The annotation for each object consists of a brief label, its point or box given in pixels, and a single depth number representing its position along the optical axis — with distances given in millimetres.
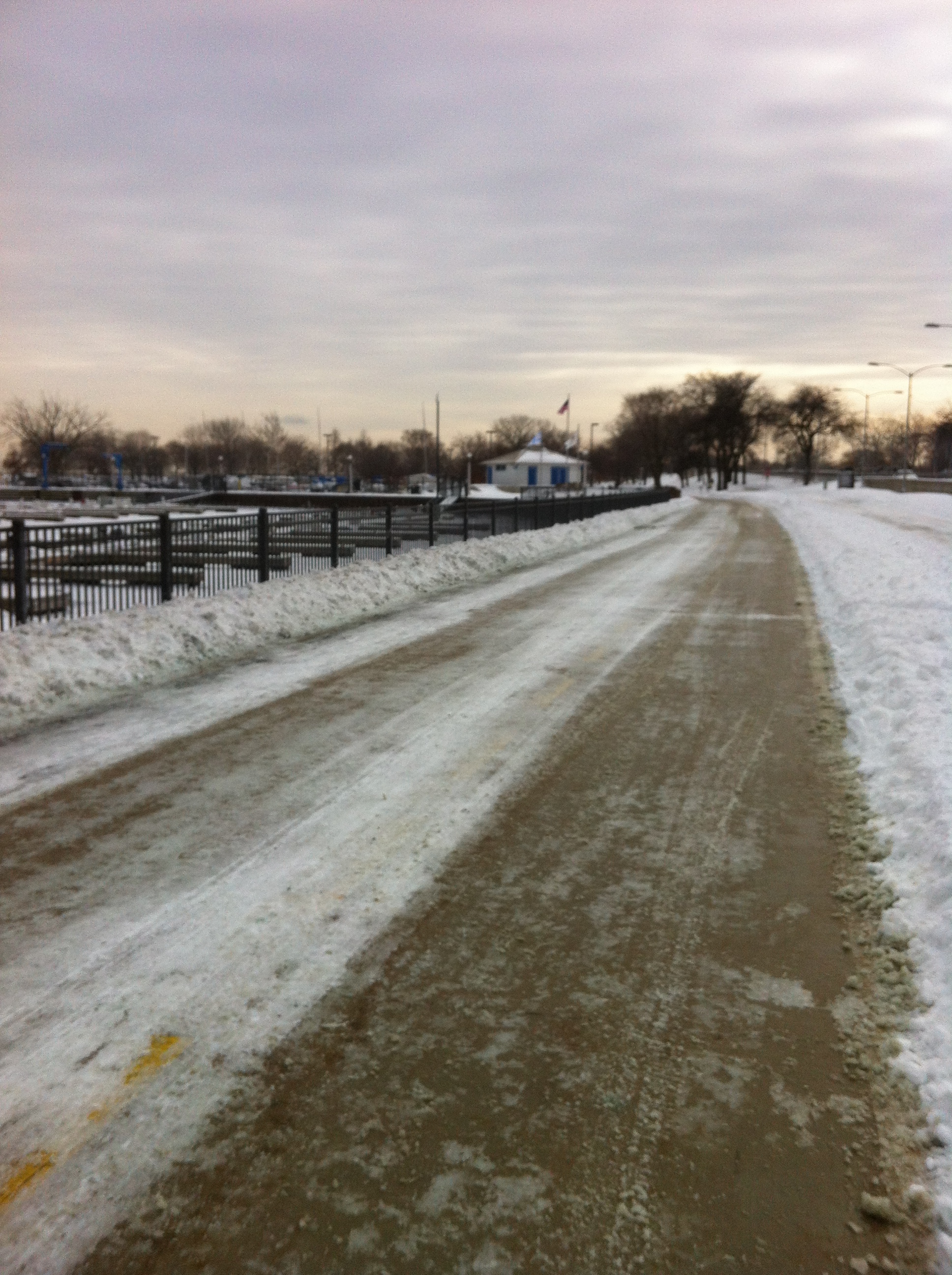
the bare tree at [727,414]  99875
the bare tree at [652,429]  109250
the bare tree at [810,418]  101562
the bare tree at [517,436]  186000
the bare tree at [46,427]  102000
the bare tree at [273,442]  161625
